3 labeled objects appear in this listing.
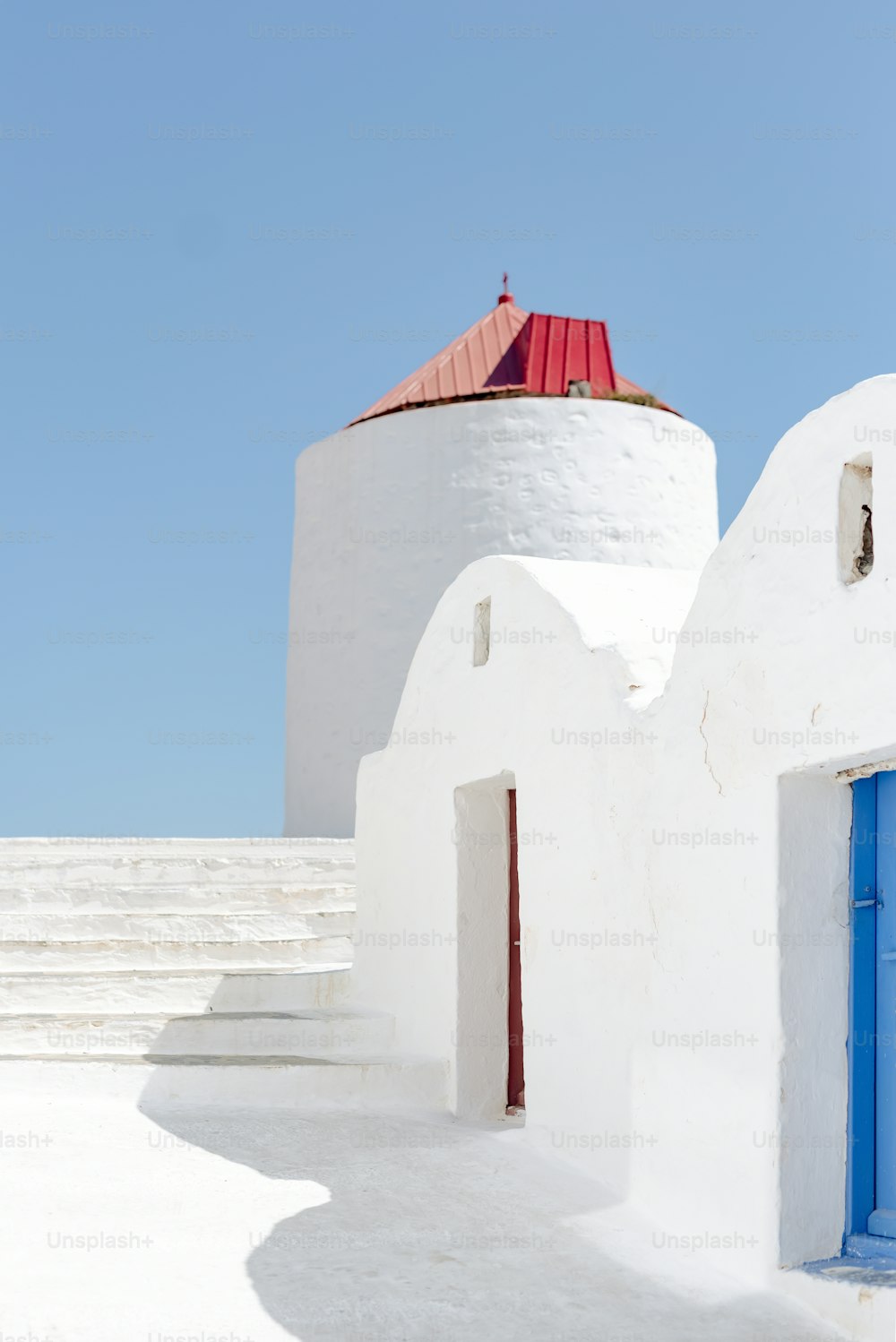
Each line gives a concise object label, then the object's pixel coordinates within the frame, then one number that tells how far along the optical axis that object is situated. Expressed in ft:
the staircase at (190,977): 22.56
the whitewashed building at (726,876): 14.02
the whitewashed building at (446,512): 43.78
